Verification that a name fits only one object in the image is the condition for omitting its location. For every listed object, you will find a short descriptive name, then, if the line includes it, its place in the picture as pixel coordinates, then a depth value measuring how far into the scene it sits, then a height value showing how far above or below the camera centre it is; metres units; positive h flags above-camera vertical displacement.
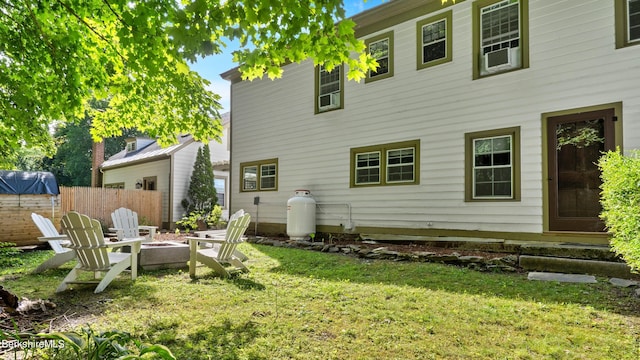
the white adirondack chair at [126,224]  7.74 -0.67
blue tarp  9.84 +0.33
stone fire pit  6.14 -1.10
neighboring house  16.50 +1.27
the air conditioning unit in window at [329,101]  10.34 +2.87
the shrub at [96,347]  1.79 -0.84
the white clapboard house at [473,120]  6.57 +1.77
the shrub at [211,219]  14.48 -1.00
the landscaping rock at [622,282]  4.64 -1.12
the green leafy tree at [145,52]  3.28 +1.67
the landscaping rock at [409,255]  6.05 -1.16
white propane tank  9.93 -0.58
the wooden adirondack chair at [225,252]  5.61 -0.92
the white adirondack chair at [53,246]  5.89 -0.94
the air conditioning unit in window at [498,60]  7.35 +2.95
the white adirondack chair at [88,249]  4.63 -0.73
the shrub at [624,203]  3.65 -0.03
